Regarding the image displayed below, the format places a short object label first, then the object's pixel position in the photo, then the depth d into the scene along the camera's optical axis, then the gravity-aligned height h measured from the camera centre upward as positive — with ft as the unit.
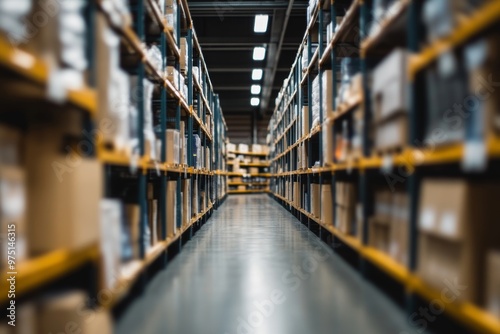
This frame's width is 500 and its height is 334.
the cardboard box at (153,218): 10.39 -0.97
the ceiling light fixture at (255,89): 52.54 +11.55
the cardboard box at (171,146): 12.53 +1.02
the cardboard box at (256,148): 60.18 +4.35
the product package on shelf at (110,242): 6.39 -1.00
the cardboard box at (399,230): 7.66 -1.00
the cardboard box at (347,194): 11.24 -0.47
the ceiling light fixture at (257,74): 46.26 +11.80
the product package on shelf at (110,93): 6.59 +1.51
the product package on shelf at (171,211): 11.94 -0.90
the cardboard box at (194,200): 17.66 -0.92
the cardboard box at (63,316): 5.09 -1.66
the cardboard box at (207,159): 24.94 +1.19
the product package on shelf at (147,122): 9.18 +1.35
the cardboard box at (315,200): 16.37 -0.89
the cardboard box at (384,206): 8.61 -0.62
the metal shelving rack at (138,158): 4.51 +0.46
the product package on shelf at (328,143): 12.82 +1.08
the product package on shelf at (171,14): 13.58 +5.44
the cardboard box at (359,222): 9.65 -1.06
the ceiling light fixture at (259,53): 37.96 +11.76
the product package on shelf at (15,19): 4.58 +1.83
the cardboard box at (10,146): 4.98 +0.43
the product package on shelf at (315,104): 16.16 +2.99
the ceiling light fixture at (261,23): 30.82 +11.79
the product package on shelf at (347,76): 11.06 +2.79
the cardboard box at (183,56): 16.77 +4.92
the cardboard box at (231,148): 55.41 +4.14
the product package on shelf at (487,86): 5.37 +1.16
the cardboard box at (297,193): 22.07 -0.84
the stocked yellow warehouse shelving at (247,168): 56.70 +1.44
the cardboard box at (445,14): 5.91 +2.37
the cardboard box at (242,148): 58.03 +4.23
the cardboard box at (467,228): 5.49 -0.70
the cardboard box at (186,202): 14.90 -0.85
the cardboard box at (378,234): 8.90 -1.25
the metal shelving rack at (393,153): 5.38 +0.60
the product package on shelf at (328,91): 13.36 +2.80
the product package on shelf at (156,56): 10.74 +3.31
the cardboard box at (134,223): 8.52 -0.90
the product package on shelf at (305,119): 19.35 +2.71
